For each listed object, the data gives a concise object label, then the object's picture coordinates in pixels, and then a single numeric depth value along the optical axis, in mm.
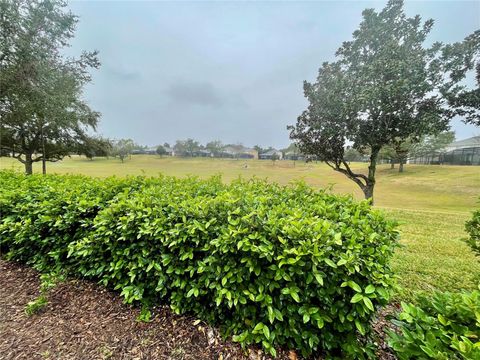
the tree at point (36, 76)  6992
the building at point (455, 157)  32469
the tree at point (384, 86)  6840
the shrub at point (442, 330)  1000
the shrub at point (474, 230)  2158
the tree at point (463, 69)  6684
